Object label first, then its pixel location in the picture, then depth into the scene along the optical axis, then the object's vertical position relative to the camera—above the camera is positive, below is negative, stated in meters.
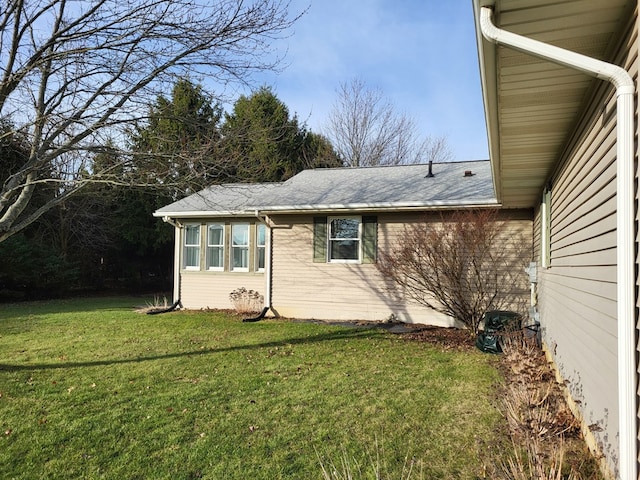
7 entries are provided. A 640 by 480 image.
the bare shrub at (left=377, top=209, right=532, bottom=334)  8.69 -0.18
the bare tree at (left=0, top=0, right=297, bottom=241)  5.52 +2.50
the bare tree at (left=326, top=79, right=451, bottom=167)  25.23 +7.46
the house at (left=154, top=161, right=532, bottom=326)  10.16 +0.52
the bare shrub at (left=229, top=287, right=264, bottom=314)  11.57 -1.25
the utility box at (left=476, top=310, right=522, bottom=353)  7.20 -1.20
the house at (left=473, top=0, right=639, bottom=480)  2.11 +0.77
